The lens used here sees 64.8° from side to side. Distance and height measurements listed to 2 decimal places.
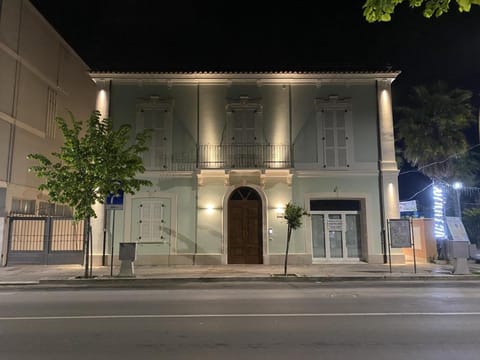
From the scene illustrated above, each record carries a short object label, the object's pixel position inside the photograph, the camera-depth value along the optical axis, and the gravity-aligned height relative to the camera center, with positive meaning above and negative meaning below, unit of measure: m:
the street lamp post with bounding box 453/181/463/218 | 22.03 +2.31
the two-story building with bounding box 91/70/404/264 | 16.09 +3.10
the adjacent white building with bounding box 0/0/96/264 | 17.38 +7.31
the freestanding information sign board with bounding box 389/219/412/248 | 13.40 +0.09
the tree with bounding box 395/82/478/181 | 21.80 +6.22
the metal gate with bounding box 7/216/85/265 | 15.87 -0.18
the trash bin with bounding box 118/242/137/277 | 12.59 -0.65
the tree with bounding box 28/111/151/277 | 11.91 +2.14
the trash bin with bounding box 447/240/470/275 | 12.91 -0.71
